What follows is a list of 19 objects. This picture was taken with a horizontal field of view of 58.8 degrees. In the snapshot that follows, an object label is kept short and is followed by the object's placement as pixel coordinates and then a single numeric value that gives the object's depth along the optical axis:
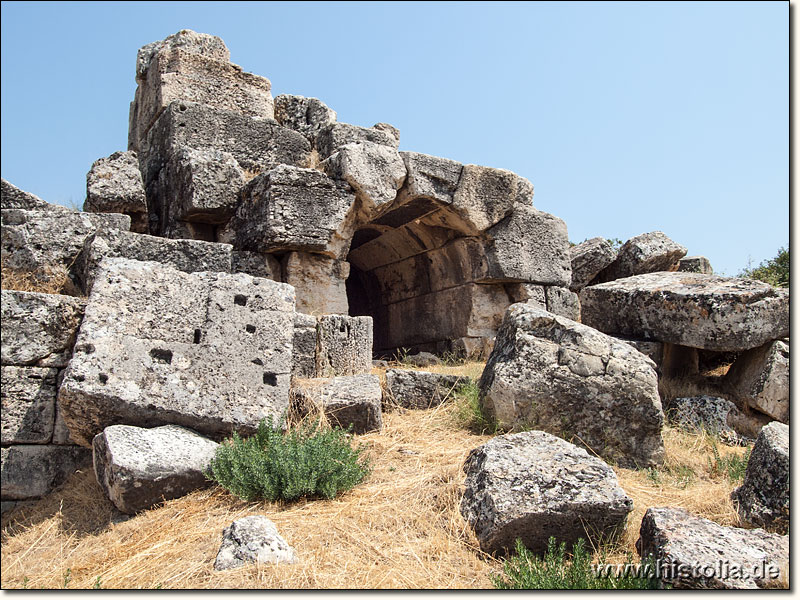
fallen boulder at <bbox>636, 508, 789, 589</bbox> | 3.04
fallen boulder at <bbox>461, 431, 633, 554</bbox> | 3.56
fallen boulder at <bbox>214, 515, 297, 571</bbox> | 3.23
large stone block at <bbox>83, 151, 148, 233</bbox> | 6.61
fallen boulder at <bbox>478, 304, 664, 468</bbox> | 4.87
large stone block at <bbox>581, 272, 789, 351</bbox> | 6.12
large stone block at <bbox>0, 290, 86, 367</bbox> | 4.49
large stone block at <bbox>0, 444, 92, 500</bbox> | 4.43
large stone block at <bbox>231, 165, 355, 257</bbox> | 6.20
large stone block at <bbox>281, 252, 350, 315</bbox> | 6.41
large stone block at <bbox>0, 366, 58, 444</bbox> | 4.46
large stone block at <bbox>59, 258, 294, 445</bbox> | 4.28
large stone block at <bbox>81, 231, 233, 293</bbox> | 5.13
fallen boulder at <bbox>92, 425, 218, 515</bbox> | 3.95
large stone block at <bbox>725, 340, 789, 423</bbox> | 5.95
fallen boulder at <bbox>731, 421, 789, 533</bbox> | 3.74
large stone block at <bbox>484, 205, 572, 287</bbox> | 7.83
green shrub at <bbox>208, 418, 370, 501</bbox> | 3.98
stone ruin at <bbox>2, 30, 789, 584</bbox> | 4.48
